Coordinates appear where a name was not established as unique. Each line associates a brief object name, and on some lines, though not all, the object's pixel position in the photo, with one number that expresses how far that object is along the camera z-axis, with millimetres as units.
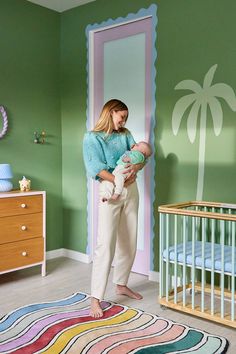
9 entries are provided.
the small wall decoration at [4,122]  3336
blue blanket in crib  2207
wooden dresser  2973
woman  2422
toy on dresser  3240
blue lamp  3105
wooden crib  2203
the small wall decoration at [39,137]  3631
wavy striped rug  1975
